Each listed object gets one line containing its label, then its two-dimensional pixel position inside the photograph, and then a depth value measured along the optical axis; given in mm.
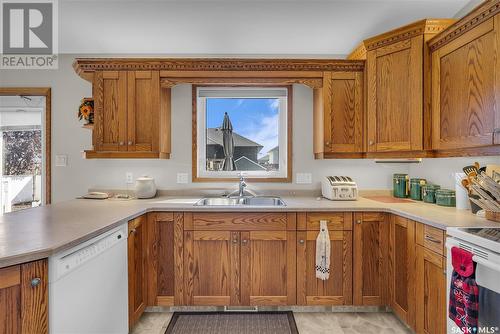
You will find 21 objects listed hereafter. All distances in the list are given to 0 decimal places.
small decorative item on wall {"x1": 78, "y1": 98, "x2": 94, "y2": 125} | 2395
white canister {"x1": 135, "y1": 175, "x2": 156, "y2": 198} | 2588
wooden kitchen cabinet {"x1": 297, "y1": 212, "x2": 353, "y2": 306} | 2166
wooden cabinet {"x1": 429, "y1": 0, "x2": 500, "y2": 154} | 1562
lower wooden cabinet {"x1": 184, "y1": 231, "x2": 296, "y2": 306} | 2168
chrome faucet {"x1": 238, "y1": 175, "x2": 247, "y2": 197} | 2662
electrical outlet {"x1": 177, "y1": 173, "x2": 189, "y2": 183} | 2779
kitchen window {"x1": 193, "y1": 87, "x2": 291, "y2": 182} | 2838
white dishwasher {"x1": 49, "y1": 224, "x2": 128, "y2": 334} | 1190
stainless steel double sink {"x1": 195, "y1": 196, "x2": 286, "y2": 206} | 2658
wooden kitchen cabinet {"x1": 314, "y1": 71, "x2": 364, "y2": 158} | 2422
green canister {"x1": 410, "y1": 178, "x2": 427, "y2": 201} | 2494
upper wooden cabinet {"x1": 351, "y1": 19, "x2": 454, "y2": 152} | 2076
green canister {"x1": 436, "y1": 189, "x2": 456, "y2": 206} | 2107
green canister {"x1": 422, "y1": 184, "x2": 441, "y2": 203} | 2298
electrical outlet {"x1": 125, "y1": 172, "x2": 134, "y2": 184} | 2779
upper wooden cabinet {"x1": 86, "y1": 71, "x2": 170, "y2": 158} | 2400
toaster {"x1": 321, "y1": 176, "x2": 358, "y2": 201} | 2447
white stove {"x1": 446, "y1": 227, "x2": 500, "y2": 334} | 1169
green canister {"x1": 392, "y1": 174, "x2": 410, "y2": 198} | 2641
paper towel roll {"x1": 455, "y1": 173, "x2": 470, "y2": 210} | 1975
